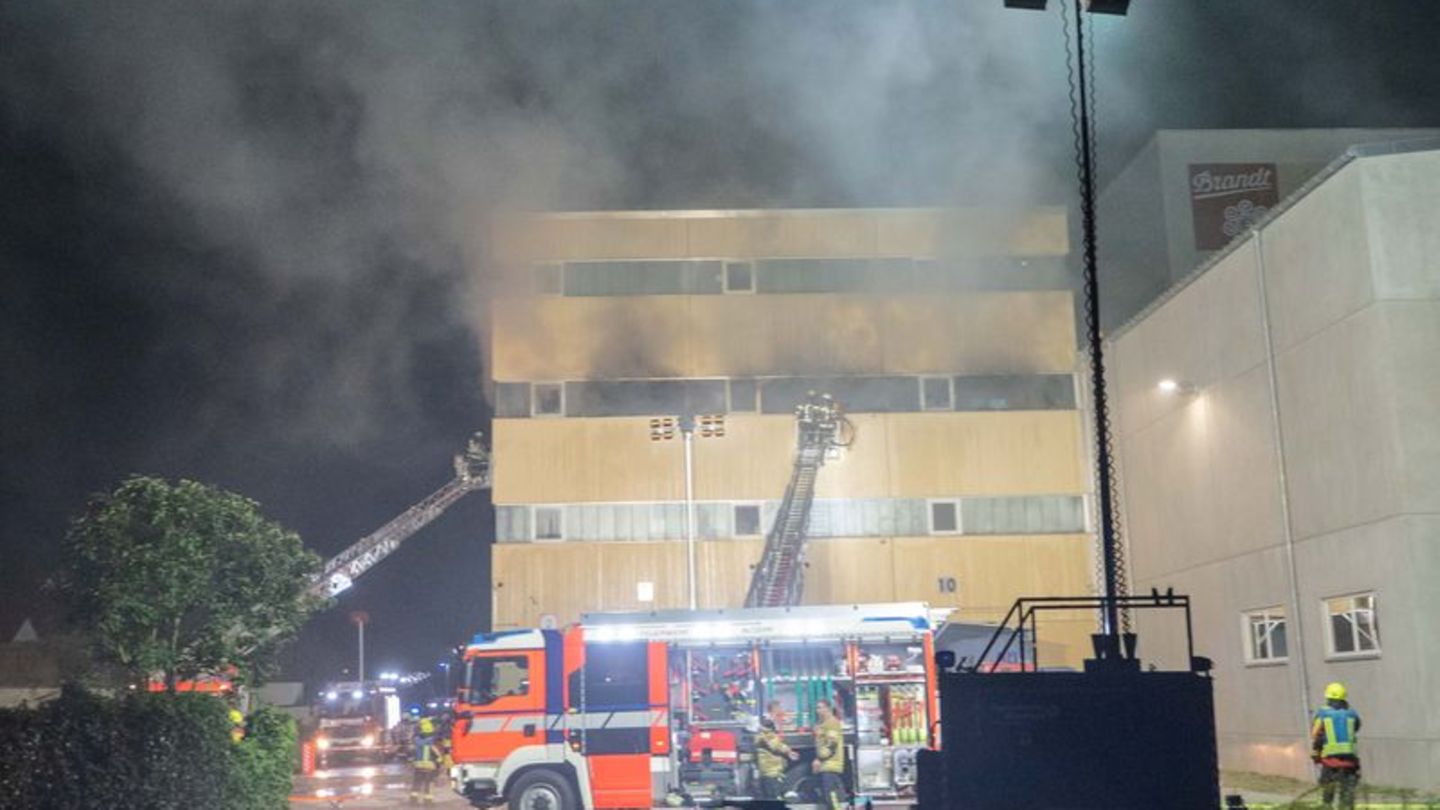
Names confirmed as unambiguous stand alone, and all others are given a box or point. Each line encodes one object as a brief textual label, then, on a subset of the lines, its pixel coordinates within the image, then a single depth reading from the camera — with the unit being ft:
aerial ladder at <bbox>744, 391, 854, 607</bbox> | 102.01
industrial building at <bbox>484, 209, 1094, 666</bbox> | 111.14
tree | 62.75
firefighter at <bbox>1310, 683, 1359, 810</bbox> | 40.78
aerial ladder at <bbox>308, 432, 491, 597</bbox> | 138.10
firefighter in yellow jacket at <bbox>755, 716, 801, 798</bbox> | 50.90
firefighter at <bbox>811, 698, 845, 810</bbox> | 50.78
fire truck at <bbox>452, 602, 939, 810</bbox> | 56.24
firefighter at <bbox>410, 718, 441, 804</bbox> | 67.41
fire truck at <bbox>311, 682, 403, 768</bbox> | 104.17
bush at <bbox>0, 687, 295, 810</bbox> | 33.68
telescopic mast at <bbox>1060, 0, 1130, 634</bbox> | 29.63
